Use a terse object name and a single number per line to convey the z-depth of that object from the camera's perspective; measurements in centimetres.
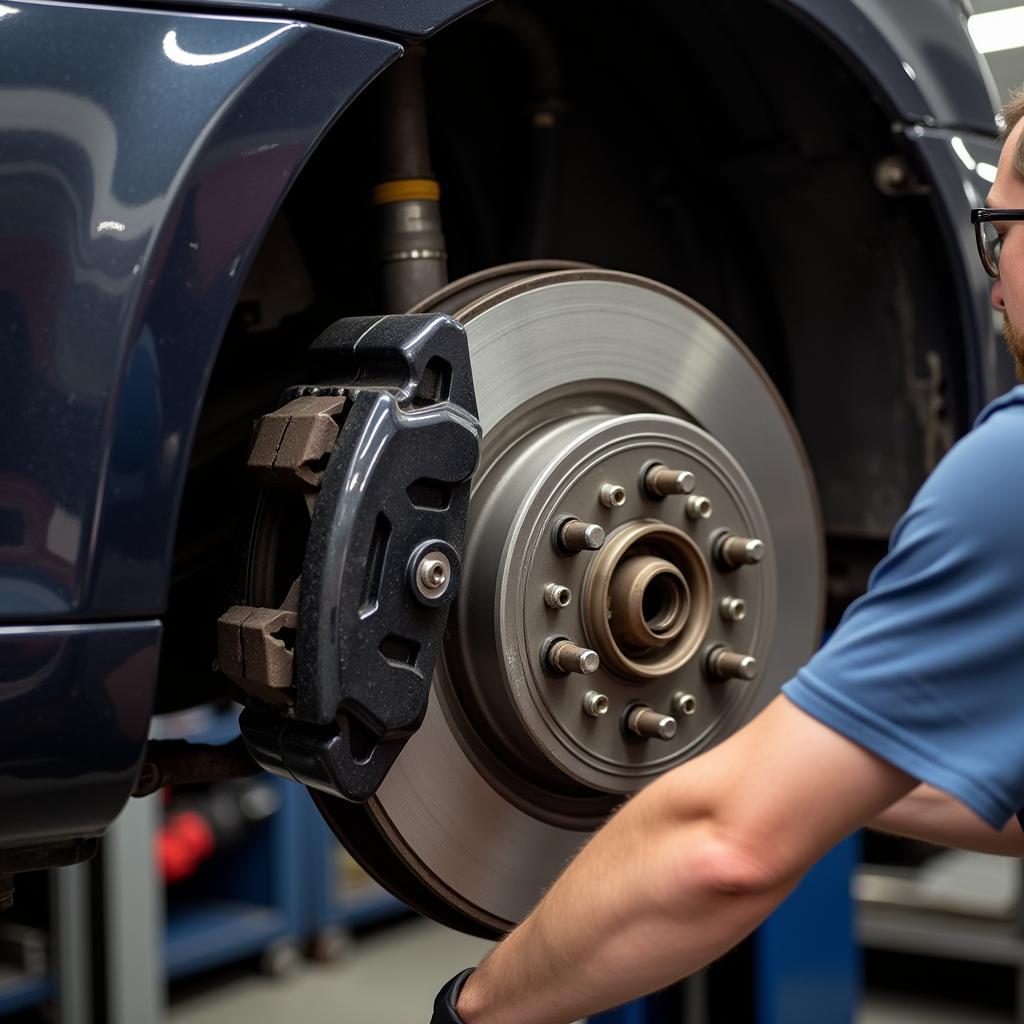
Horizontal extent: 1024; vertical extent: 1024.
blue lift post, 124
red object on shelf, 254
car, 51
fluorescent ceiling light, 411
